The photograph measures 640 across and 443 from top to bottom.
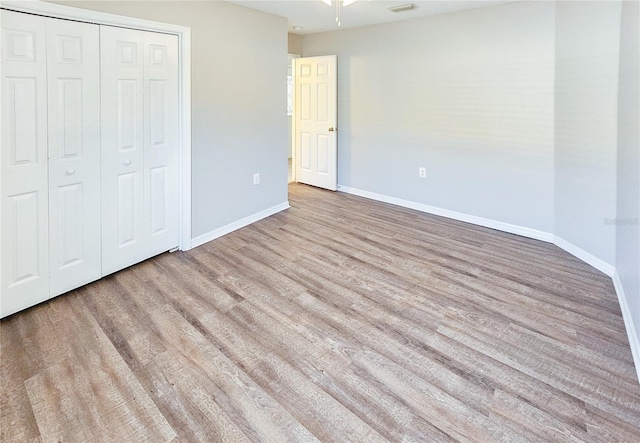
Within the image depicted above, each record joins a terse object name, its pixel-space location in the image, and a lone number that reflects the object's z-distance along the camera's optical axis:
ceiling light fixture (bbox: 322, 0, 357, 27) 3.73
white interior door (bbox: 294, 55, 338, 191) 5.49
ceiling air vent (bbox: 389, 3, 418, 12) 3.93
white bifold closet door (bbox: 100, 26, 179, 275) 2.75
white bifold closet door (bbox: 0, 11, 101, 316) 2.23
